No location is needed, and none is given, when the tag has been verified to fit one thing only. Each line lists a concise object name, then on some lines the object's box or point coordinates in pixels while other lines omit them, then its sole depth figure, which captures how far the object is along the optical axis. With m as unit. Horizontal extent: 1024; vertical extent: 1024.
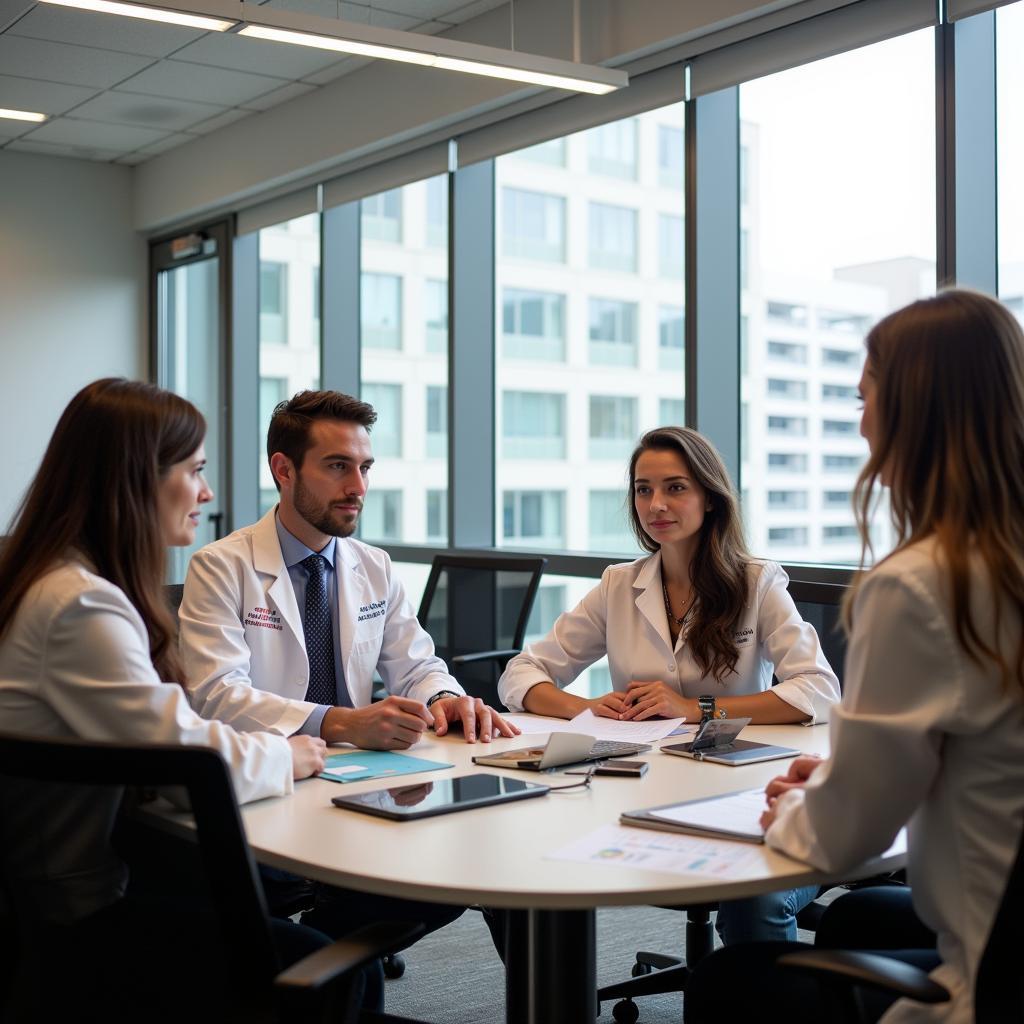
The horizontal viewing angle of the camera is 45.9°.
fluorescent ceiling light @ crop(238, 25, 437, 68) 3.42
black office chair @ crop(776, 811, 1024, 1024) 1.23
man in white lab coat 2.13
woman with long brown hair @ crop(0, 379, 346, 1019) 1.35
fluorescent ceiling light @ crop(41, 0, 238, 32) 3.21
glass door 6.77
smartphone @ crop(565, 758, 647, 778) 1.89
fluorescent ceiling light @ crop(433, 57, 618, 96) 3.62
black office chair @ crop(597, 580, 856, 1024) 2.48
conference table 1.35
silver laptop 1.89
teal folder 1.87
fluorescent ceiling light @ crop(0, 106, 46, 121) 5.70
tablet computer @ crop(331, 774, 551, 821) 1.64
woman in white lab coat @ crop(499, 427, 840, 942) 2.37
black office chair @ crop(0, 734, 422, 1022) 1.22
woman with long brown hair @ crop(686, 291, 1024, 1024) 1.31
